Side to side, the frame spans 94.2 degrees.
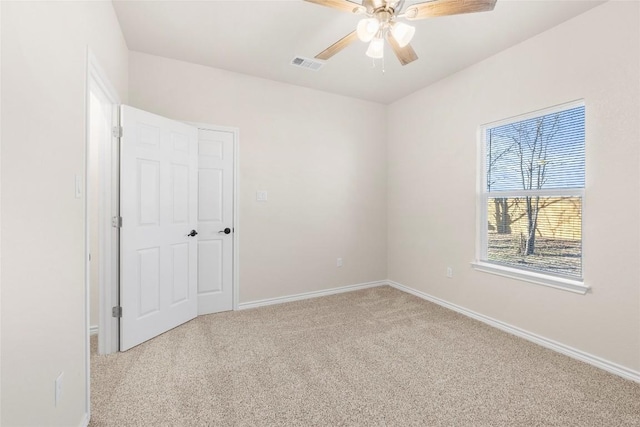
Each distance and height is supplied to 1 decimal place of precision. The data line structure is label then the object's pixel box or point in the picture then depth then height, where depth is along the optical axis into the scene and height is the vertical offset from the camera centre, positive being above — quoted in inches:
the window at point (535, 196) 96.9 +5.4
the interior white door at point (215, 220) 127.1 -5.7
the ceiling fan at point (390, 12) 67.1 +46.9
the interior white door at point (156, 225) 97.4 -6.5
